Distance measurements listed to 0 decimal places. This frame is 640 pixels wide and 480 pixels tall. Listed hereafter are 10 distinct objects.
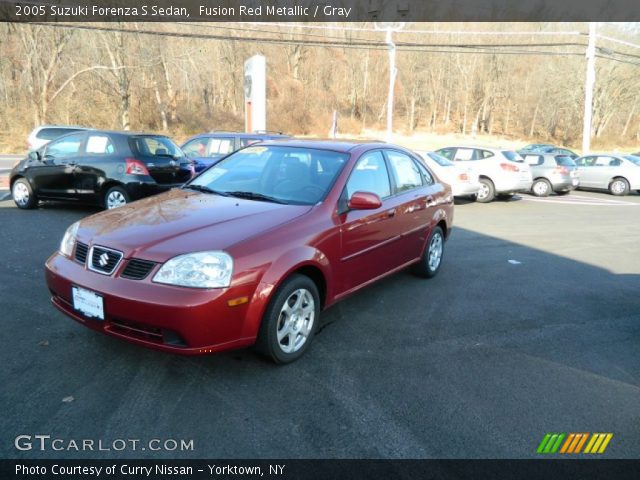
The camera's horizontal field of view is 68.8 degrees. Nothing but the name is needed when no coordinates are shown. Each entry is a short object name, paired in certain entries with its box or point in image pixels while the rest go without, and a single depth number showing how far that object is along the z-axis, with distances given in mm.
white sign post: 19391
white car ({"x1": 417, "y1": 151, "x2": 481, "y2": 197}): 13047
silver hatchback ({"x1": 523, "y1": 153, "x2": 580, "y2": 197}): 16359
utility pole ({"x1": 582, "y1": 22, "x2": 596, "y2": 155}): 24642
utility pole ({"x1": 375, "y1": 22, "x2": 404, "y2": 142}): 22305
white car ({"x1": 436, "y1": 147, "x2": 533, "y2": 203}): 14148
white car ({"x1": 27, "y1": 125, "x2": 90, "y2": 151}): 17328
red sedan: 2992
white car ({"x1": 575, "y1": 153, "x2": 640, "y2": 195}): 17547
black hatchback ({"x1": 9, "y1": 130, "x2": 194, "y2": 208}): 8438
